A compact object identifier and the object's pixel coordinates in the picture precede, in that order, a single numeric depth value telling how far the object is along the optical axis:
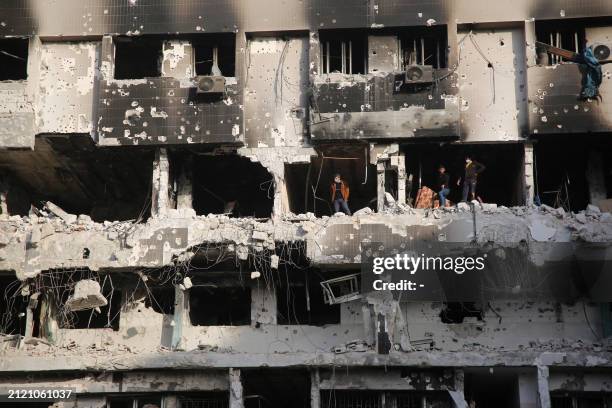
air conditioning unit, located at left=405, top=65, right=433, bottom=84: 28.56
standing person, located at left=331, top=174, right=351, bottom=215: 29.19
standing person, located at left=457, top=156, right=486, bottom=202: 28.55
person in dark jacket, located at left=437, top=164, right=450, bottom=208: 28.61
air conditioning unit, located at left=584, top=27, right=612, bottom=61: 28.89
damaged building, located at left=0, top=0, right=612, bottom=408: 27.23
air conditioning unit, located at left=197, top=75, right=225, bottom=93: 28.92
